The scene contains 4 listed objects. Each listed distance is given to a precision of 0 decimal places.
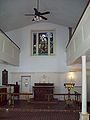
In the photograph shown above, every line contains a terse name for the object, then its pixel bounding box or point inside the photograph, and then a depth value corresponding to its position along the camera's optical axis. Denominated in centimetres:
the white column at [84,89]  384
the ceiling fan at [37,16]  497
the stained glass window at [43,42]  788
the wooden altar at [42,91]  707
